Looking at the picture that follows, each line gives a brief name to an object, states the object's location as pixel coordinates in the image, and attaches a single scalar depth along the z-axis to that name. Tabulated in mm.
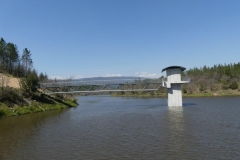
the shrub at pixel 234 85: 112938
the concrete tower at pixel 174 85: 49406
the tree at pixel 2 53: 77938
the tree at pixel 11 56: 80156
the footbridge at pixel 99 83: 53375
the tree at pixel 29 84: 52303
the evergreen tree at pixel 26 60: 94162
